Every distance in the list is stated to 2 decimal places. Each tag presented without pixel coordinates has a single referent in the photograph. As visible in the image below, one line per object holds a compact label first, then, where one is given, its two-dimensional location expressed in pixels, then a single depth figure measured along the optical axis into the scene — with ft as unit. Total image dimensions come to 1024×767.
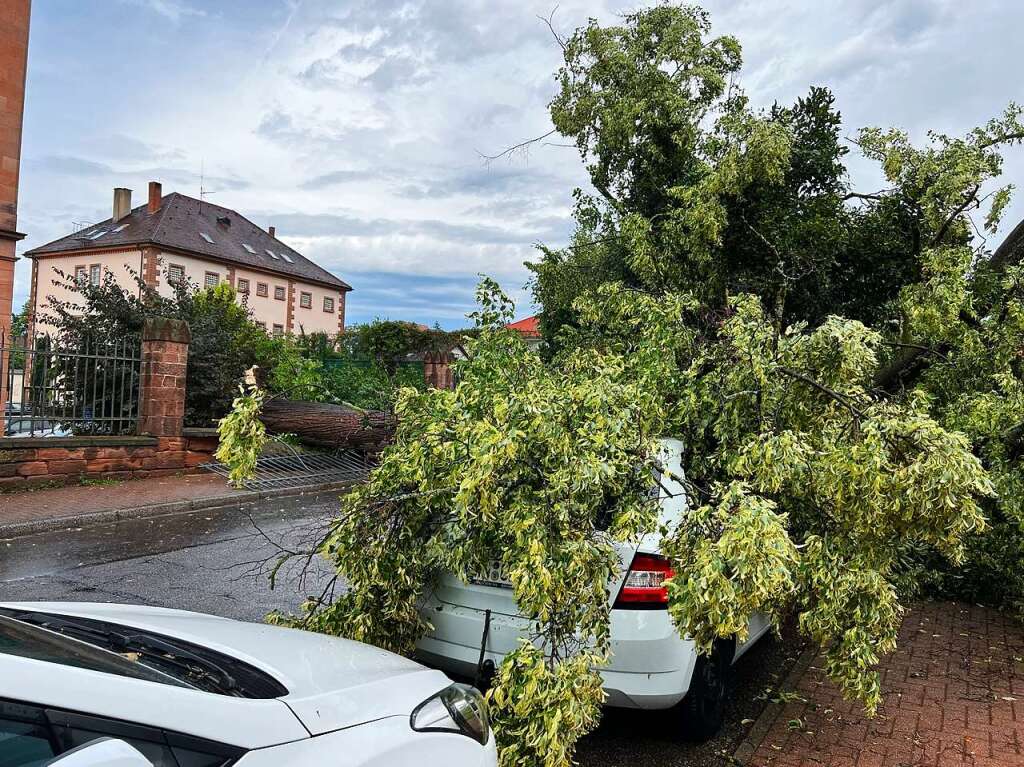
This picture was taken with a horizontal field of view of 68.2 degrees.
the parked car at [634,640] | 11.16
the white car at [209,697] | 4.44
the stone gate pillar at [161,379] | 40.24
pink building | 153.58
